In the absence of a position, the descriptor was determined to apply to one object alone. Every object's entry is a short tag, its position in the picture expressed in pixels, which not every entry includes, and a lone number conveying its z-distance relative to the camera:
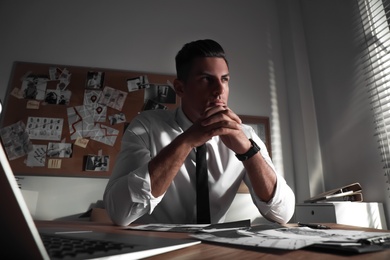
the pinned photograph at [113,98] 2.27
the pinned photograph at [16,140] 2.03
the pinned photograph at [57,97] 2.19
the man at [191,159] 0.76
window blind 1.64
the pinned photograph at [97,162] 2.10
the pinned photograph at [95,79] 2.28
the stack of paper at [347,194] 1.68
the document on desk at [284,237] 0.34
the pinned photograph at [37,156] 2.02
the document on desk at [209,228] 0.54
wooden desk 0.30
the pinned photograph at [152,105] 2.32
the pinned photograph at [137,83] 2.34
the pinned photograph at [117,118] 2.23
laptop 0.21
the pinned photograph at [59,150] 2.07
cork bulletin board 2.05
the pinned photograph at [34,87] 2.17
